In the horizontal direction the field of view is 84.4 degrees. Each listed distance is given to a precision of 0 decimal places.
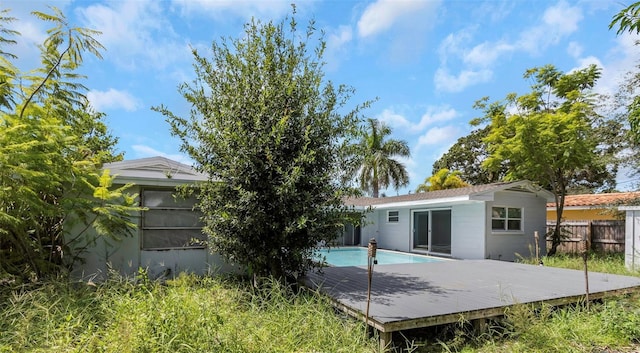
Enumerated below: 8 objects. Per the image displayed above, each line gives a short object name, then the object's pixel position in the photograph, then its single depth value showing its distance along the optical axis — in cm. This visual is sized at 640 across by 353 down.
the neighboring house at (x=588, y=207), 1637
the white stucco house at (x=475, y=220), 1440
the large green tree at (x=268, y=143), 622
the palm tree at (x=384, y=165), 2680
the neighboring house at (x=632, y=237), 1038
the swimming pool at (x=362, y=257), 1468
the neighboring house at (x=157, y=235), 789
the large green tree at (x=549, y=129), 1377
